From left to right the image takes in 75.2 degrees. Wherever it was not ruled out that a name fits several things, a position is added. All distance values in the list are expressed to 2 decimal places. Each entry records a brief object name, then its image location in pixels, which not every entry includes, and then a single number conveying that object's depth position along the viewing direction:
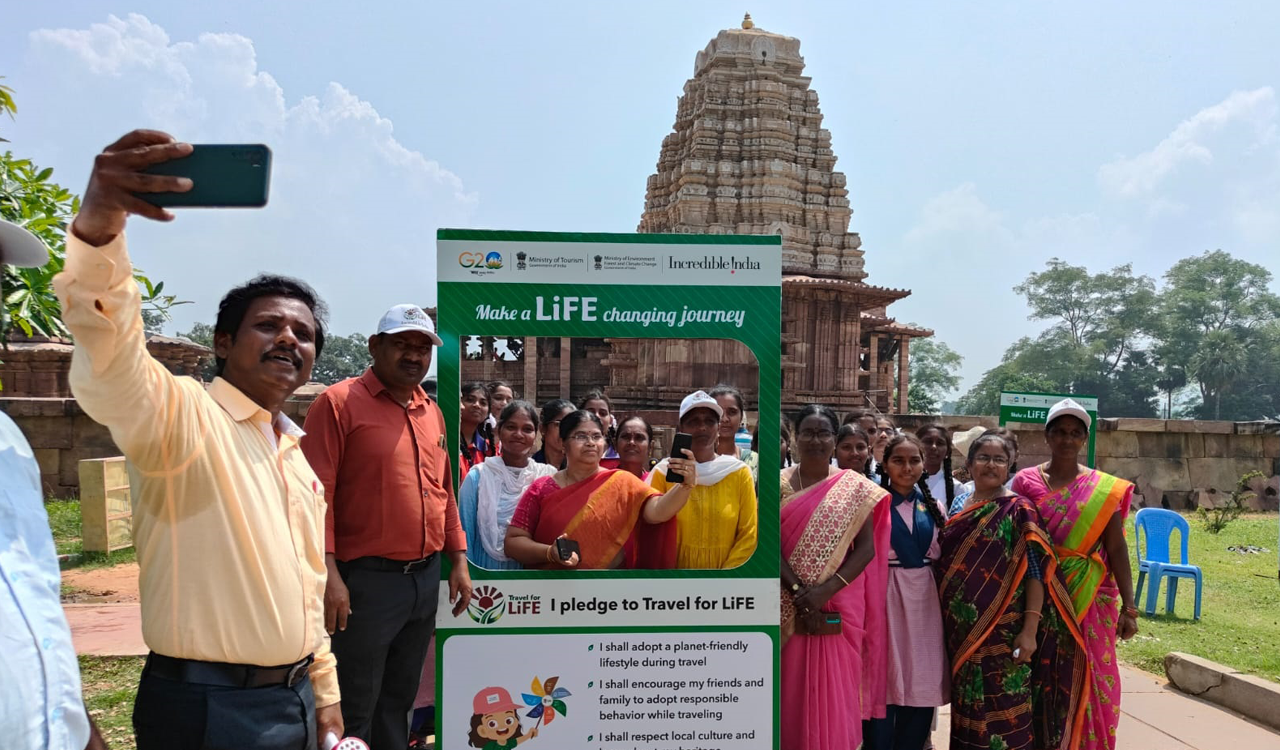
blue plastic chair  7.36
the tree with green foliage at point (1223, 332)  50.53
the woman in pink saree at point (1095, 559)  3.87
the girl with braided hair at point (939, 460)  4.72
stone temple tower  19.92
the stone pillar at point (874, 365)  23.67
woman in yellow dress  3.33
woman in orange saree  3.31
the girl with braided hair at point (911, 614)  3.83
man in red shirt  3.01
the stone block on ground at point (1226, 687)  4.71
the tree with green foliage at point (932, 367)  63.12
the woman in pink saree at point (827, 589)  3.54
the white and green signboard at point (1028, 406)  7.67
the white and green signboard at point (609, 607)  3.14
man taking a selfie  1.63
